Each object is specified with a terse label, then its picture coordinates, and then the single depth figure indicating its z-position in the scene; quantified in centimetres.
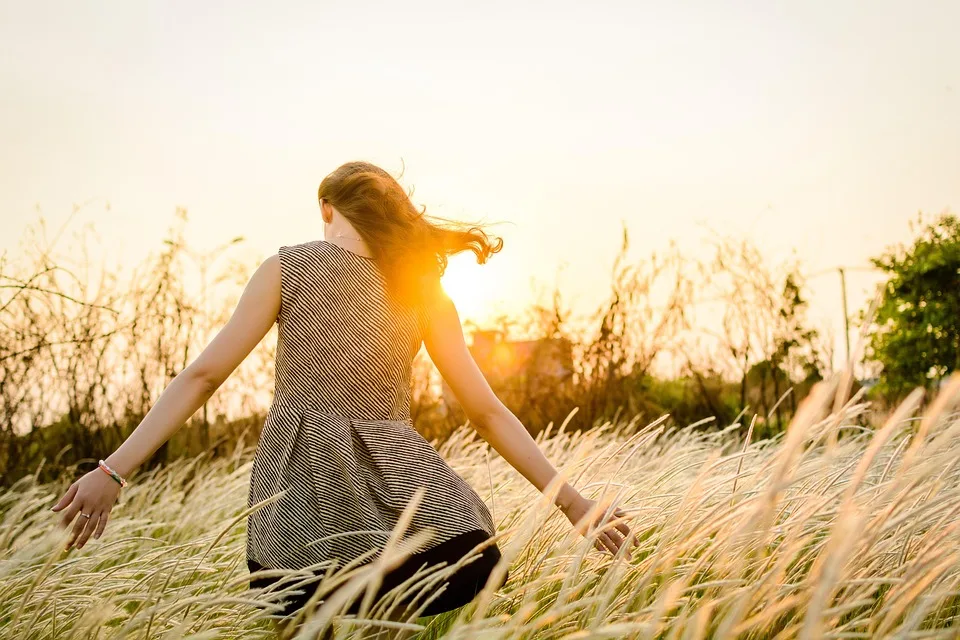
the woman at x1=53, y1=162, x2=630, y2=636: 159
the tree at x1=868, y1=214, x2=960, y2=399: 1040
